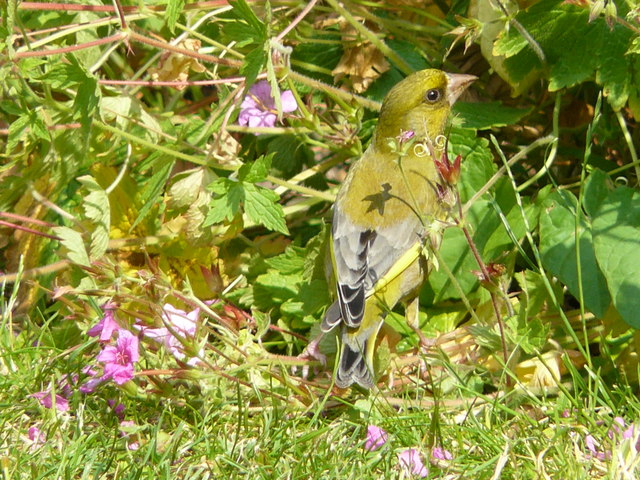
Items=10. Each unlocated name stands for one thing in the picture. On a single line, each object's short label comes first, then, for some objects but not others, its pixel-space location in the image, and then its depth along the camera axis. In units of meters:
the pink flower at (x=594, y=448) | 4.95
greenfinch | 6.06
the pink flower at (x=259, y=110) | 7.15
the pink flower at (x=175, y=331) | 5.64
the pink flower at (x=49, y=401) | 5.66
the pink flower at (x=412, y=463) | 4.85
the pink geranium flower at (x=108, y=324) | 5.68
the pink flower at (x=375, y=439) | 5.21
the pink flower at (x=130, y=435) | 5.33
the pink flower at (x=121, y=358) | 5.52
